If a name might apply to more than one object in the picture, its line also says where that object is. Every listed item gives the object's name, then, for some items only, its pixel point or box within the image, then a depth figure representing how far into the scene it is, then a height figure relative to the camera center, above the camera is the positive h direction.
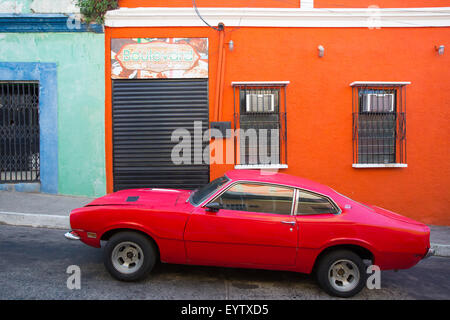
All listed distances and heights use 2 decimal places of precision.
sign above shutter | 7.35 +2.36
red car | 3.52 -0.98
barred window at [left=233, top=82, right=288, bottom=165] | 7.43 +0.67
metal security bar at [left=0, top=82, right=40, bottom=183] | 7.46 +0.53
